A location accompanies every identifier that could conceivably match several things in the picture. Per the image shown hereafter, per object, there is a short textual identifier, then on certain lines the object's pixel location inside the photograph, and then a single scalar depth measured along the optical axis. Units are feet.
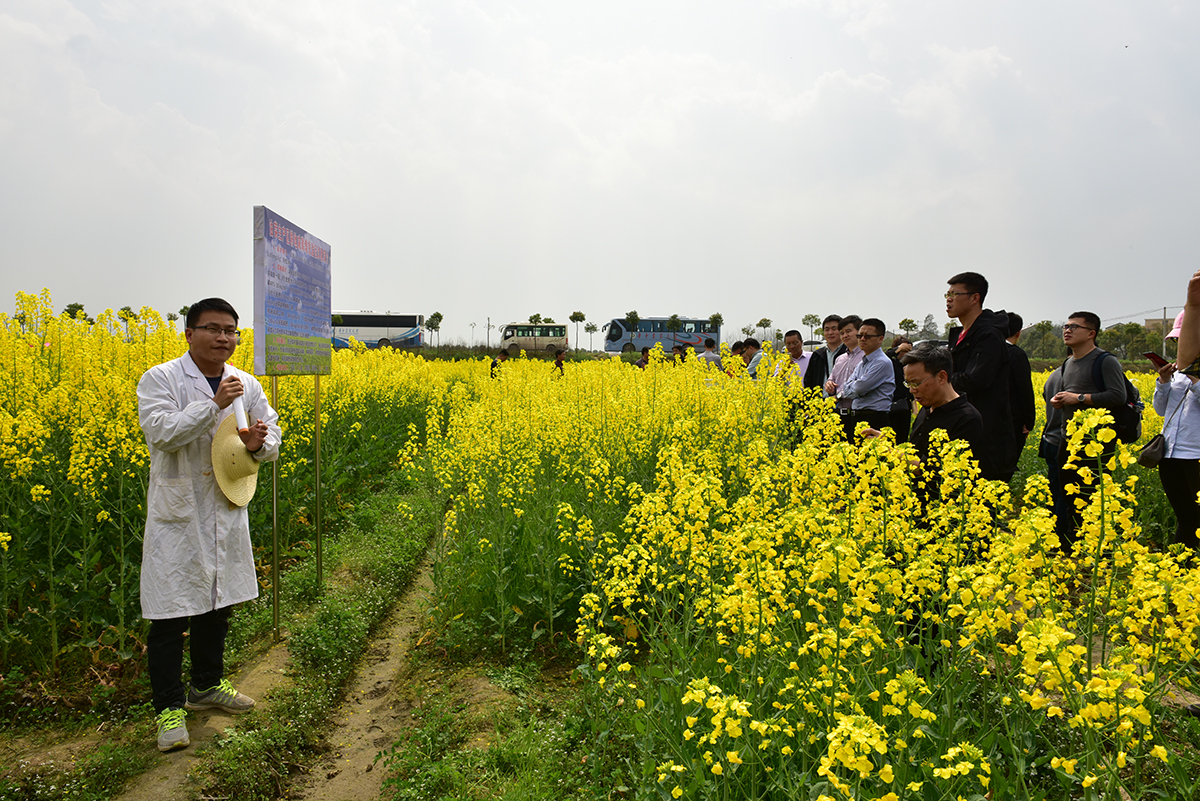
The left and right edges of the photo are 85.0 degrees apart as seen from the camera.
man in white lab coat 10.72
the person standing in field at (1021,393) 17.26
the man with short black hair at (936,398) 11.62
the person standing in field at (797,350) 27.89
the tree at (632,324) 168.08
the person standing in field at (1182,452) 13.20
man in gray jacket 16.67
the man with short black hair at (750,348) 34.81
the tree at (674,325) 159.33
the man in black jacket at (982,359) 14.52
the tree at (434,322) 196.31
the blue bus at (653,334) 161.79
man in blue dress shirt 20.27
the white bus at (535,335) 156.76
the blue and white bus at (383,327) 161.79
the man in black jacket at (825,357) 25.72
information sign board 14.58
